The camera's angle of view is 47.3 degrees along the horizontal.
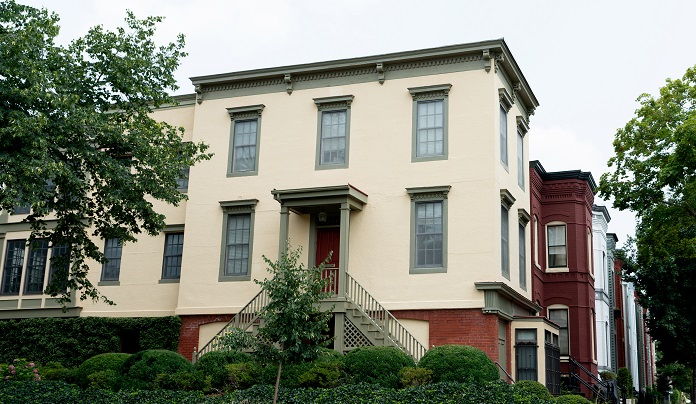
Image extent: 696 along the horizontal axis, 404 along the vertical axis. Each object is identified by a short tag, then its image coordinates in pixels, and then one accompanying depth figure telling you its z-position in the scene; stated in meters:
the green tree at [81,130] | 19.50
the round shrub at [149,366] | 21.00
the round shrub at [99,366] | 21.77
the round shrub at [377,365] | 19.16
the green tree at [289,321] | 18.55
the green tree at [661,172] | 24.50
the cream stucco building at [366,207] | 23.52
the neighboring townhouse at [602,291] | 34.53
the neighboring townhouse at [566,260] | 31.16
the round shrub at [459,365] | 18.73
